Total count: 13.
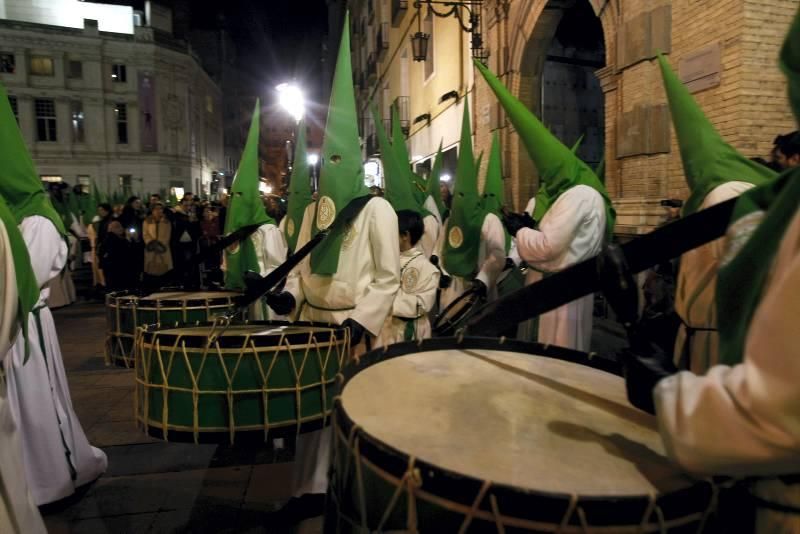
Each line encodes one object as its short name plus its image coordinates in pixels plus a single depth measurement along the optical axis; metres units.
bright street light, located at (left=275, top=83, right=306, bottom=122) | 15.25
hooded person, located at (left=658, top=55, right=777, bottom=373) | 3.20
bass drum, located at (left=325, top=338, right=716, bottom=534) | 1.13
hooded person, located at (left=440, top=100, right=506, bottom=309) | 6.16
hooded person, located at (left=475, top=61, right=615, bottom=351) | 4.33
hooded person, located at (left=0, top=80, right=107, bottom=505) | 3.47
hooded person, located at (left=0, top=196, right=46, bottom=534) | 2.09
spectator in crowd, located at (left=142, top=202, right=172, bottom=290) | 11.56
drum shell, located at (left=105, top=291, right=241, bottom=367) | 3.84
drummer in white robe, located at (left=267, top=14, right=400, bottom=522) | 3.36
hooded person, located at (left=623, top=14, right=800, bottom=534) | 0.99
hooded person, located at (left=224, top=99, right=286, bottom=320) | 5.36
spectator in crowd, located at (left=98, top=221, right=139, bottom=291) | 11.38
